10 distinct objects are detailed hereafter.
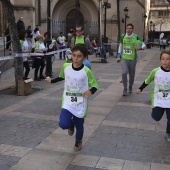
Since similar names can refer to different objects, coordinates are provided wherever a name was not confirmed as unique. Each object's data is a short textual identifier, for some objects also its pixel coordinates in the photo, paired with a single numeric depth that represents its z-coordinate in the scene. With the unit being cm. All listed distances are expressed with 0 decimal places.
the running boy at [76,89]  474
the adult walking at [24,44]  1138
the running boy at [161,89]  529
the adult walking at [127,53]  934
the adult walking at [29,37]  1944
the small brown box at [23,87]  934
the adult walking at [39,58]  1237
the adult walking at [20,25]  1883
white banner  972
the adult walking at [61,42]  2377
